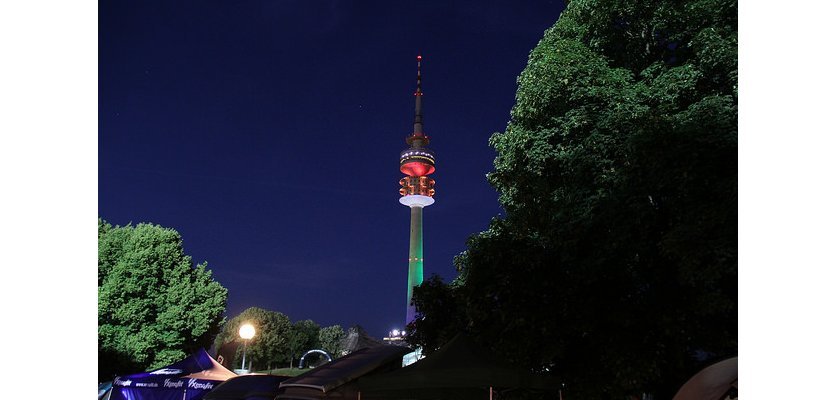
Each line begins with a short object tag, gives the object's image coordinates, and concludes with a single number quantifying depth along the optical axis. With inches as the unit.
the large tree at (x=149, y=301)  1205.7
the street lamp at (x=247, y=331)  887.8
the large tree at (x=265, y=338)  2469.2
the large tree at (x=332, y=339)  3346.5
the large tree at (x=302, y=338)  2655.0
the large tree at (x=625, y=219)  362.3
